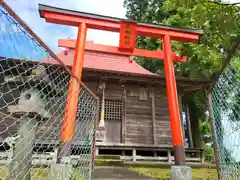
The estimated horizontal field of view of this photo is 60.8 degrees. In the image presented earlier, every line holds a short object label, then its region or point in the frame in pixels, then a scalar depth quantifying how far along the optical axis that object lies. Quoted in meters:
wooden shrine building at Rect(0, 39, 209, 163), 8.33
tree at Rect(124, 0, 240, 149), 3.67
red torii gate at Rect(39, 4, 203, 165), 4.75
